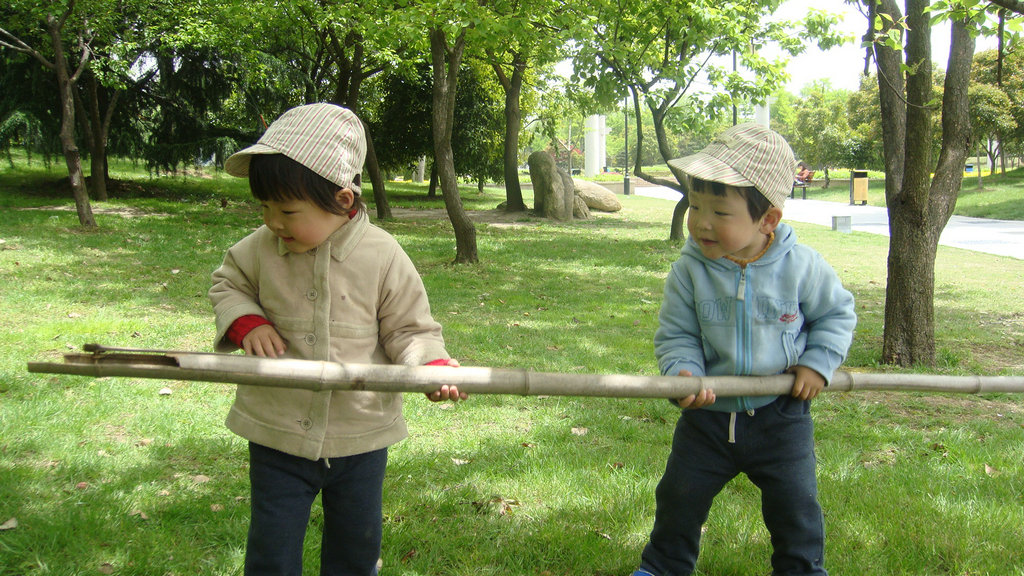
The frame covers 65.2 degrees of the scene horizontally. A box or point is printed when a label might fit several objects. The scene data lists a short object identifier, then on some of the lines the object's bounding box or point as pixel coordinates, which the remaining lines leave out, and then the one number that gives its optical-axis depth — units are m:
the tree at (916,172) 6.02
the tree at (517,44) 10.70
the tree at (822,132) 39.25
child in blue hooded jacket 2.60
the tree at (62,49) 12.55
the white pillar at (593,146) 62.53
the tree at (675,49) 13.00
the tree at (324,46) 13.47
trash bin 31.28
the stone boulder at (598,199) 25.55
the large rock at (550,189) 21.69
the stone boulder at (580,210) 22.55
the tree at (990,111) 27.28
